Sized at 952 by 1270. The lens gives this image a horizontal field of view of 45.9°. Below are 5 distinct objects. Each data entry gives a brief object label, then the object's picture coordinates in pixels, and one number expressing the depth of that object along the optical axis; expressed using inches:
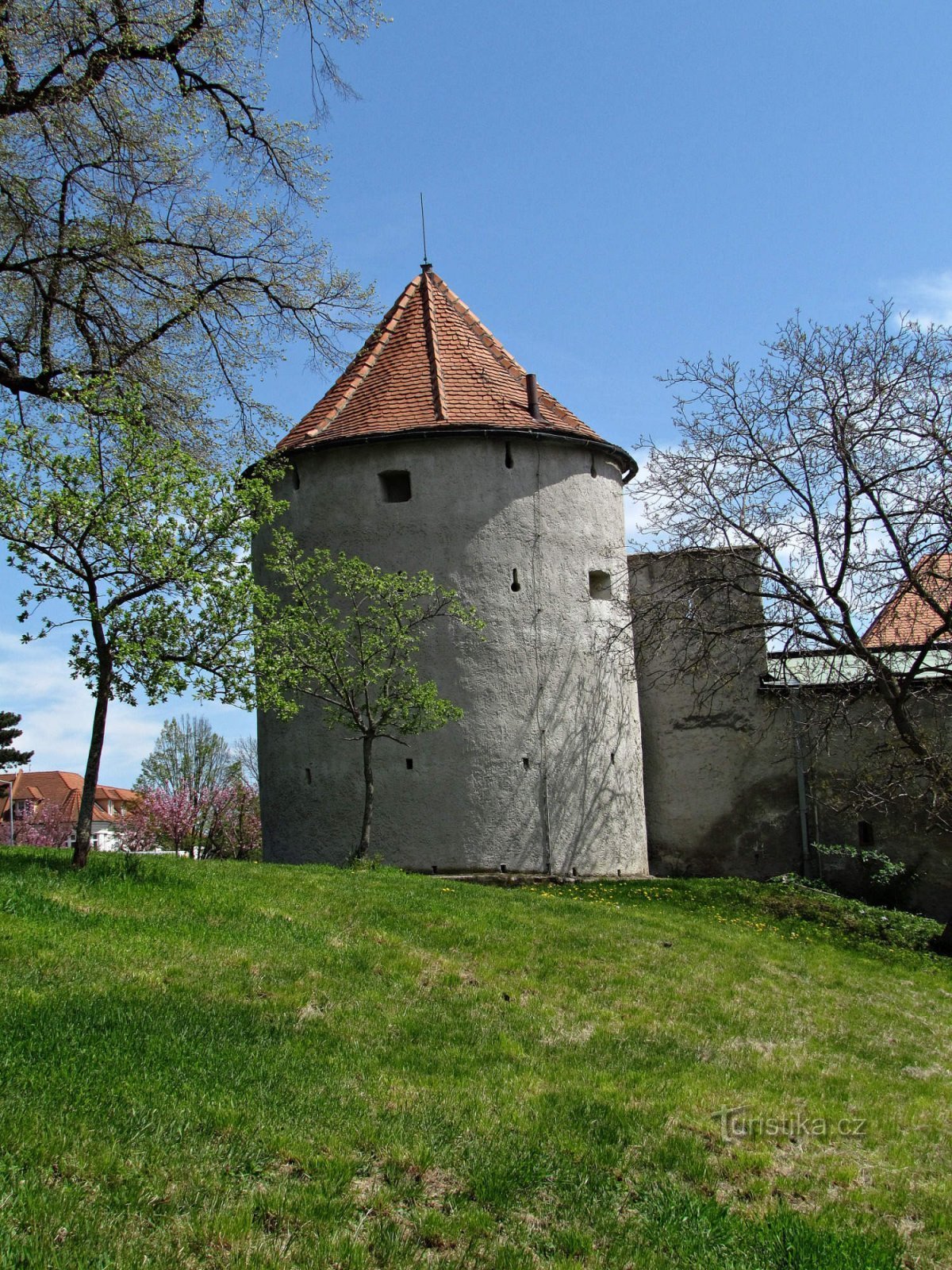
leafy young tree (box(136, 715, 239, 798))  1724.9
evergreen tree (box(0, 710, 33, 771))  1843.0
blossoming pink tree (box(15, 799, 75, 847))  1946.4
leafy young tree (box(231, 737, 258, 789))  1823.3
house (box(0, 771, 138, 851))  2272.4
